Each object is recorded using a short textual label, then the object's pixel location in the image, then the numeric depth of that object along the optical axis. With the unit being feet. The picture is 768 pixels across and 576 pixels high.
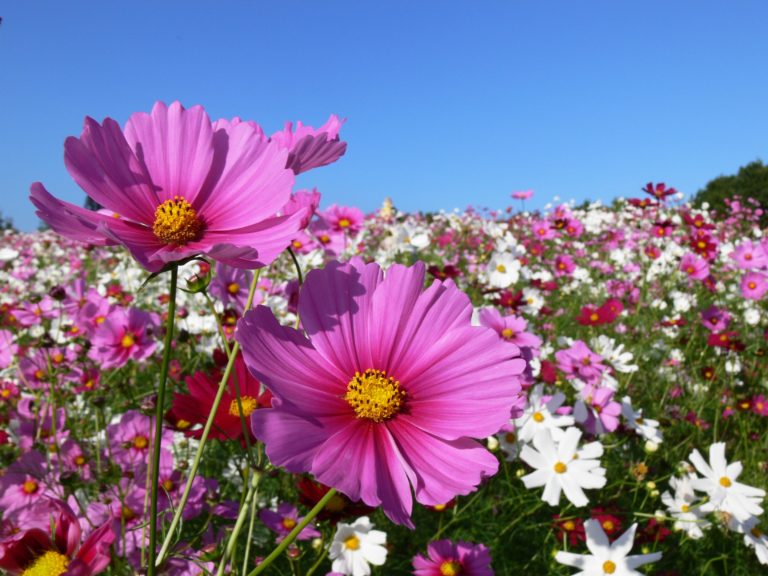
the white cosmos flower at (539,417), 1.79
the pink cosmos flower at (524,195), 12.12
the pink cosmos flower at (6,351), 2.19
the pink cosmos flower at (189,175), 0.76
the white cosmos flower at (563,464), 1.55
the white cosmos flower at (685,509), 1.80
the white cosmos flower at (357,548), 1.43
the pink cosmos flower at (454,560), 1.40
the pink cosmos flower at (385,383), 0.70
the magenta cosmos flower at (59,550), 0.76
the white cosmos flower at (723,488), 1.68
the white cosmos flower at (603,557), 1.41
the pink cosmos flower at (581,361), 1.98
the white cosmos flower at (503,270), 2.70
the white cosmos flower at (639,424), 1.98
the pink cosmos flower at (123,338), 1.81
